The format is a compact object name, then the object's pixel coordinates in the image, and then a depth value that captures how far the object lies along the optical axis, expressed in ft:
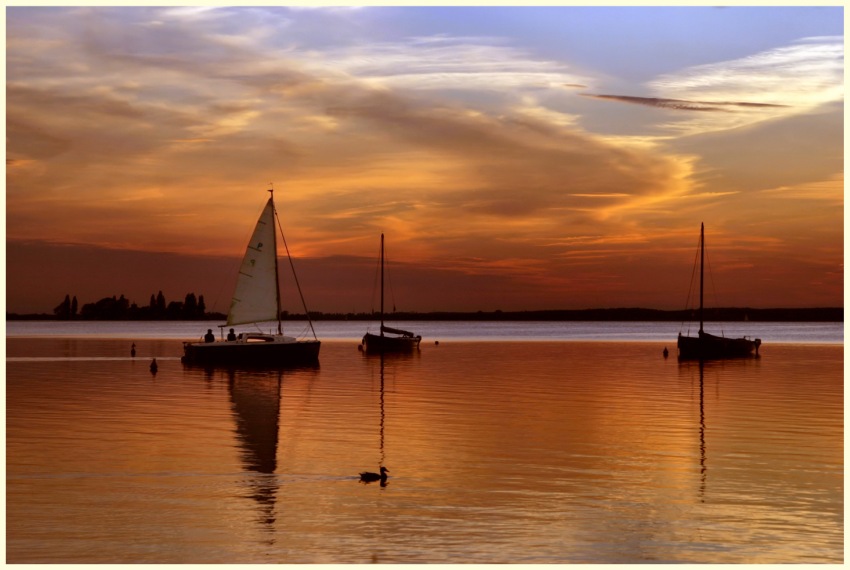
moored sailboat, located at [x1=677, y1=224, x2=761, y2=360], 305.94
